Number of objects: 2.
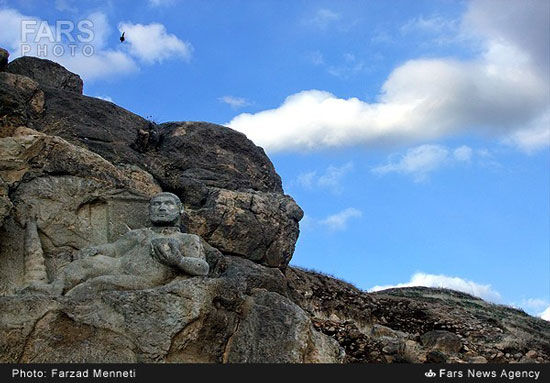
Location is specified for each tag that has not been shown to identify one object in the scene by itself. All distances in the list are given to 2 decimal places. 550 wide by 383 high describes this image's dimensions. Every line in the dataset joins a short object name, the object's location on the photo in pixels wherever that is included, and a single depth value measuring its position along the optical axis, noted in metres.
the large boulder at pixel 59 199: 12.88
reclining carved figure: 11.51
